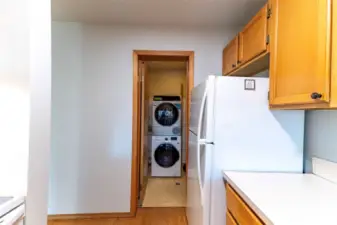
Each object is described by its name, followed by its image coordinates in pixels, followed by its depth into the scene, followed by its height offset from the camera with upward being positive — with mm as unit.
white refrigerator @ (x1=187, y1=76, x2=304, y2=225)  1887 -178
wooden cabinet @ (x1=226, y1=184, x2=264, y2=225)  1254 -540
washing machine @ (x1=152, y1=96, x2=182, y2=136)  5074 -118
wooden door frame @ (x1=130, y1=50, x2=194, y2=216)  3043 +200
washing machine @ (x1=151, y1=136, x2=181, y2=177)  4977 -887
